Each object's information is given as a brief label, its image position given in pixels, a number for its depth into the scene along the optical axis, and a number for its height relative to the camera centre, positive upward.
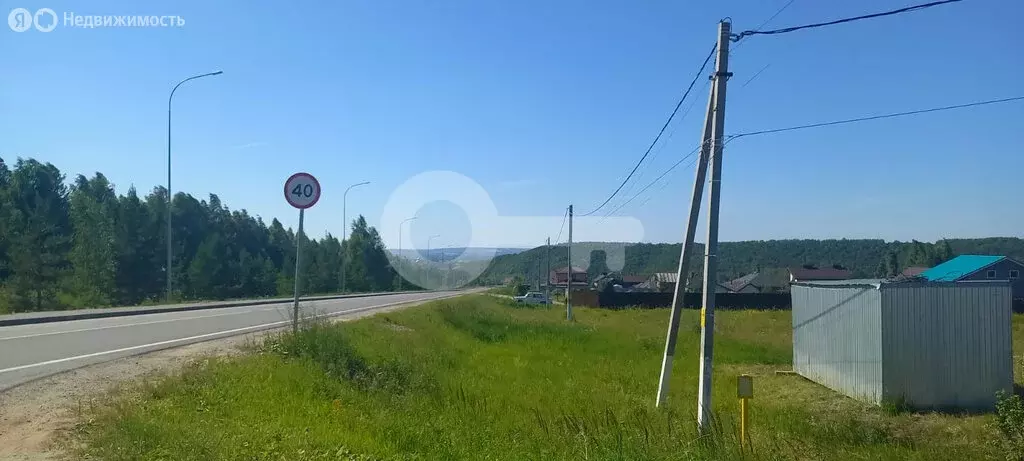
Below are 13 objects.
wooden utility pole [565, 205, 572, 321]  38.13 -2.19
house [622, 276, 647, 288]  82.25 -3.33
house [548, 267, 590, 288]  80.19 -3.20
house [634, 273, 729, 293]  63.09 -2.77
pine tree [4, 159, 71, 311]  38.41 -0.21
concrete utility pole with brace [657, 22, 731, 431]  10.22 +0.90
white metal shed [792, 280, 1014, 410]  14.02 -1.72
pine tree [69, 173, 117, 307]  45.16 -0.22
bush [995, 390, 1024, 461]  8.48 -1.98
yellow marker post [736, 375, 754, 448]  8.91 -1.67
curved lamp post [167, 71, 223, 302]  32.39 +2.06
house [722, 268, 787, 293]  64.38 -2.74
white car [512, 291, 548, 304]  63.94 -4.15
